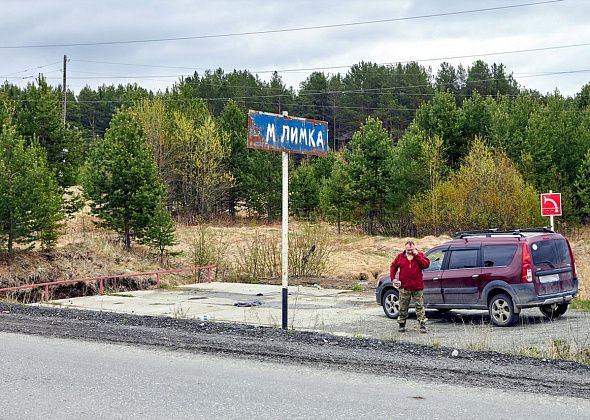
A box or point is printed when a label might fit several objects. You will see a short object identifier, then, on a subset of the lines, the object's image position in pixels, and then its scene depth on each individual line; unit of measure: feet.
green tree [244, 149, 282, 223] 227.81
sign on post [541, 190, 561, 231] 84.33
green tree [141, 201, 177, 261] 128.16
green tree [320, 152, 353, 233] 198.29
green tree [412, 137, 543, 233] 151.23
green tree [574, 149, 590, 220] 183.73
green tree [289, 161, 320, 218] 225.15
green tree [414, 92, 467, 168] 196.54
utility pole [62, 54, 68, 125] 205.87
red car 51.62
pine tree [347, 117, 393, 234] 193.47
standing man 50.55
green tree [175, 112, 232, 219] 226.73
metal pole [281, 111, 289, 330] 47.91
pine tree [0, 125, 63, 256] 110.93
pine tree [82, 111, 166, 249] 132.16
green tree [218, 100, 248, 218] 241.55
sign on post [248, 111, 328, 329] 47.14
